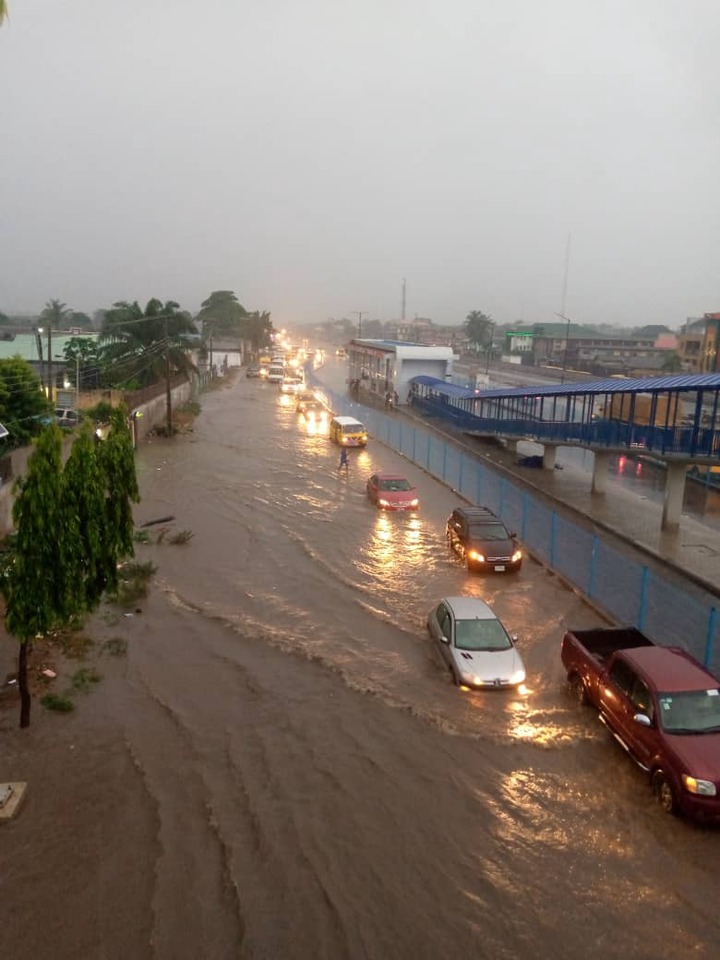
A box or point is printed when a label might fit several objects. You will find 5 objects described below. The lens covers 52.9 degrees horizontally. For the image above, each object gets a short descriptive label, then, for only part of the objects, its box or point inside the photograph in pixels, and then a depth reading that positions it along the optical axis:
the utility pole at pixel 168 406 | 41.94
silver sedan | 12.43
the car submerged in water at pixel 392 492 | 25.91
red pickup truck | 8.82
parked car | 37.53
